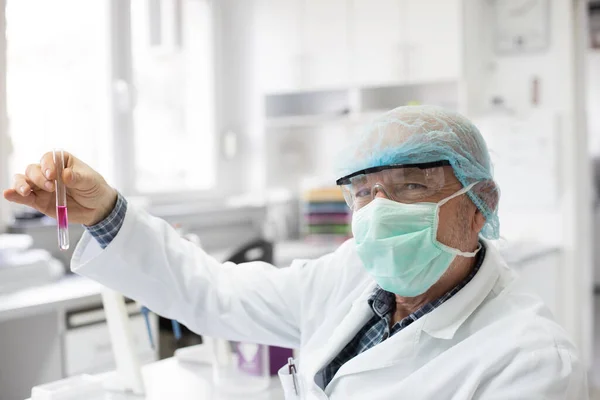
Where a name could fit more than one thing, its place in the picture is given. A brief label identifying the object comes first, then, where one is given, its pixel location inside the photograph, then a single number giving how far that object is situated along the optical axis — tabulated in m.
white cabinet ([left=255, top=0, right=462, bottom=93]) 3.50
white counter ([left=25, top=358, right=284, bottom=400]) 1.34
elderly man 1.05
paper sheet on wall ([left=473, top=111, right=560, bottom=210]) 3.53
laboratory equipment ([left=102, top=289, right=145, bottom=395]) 1.35
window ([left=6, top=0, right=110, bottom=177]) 2.97
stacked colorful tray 3.78
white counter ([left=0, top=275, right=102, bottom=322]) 2.28
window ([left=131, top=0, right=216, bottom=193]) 3.72
